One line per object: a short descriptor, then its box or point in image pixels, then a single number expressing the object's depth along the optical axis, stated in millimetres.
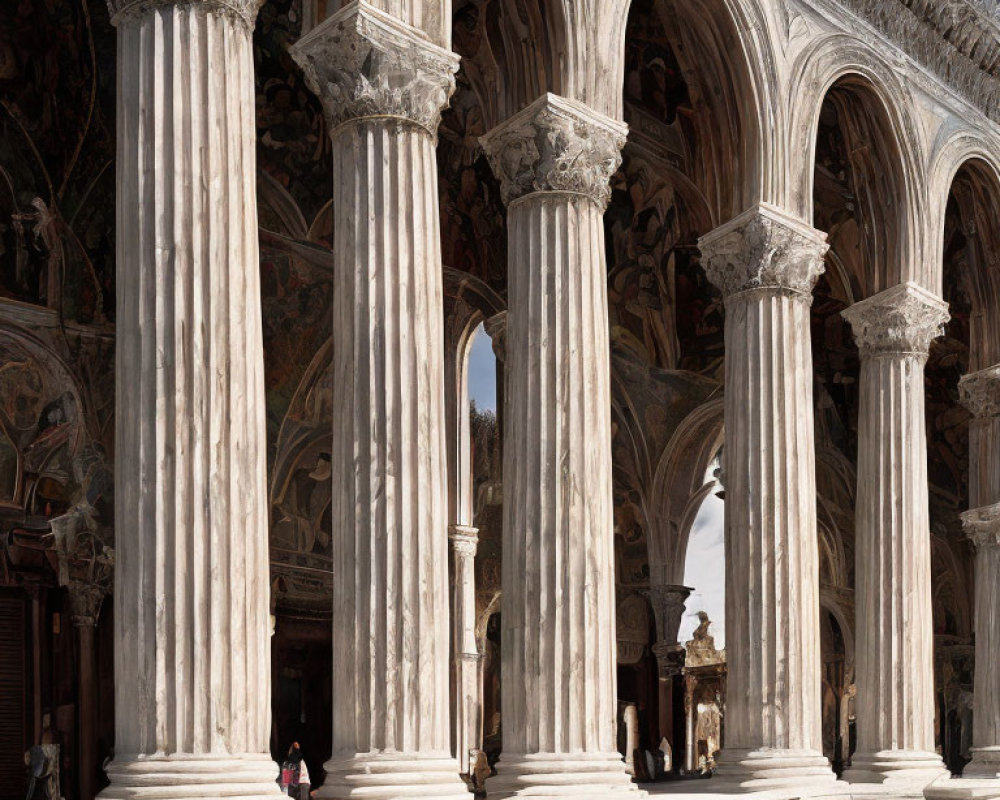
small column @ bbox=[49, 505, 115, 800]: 15008
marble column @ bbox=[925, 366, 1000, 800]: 16344
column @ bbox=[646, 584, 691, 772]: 21875
